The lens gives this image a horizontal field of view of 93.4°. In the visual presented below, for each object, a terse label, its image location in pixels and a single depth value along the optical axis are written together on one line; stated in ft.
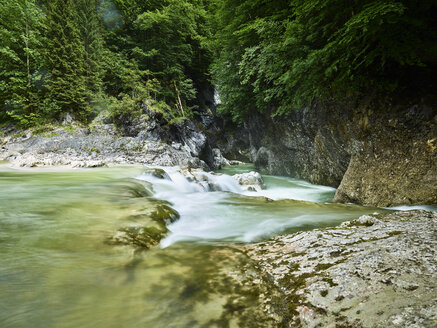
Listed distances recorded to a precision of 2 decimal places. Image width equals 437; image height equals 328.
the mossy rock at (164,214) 10.61
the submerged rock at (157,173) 26.84
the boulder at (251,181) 32.45
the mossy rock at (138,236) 7.92
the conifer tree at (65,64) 49.57
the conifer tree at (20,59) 47.70
